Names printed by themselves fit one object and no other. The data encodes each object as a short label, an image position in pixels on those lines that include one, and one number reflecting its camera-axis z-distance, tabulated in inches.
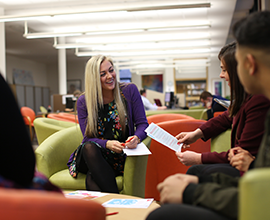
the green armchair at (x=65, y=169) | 72.9
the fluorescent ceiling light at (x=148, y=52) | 417.8
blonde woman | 75.8
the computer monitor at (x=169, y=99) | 367.6
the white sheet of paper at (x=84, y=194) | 56.4
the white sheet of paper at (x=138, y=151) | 70.2
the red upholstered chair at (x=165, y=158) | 96.8
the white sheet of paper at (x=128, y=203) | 49.0
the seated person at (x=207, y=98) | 251.6
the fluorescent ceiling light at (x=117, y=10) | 221.3
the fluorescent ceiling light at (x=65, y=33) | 278.5
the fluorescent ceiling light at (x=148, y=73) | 748.9
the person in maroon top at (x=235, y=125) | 49.1
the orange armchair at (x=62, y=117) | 160.2
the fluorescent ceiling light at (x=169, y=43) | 421.8
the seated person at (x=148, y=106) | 265.7
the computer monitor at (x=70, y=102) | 309.3
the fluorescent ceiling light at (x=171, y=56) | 445.1
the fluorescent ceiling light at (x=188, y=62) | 555.8
